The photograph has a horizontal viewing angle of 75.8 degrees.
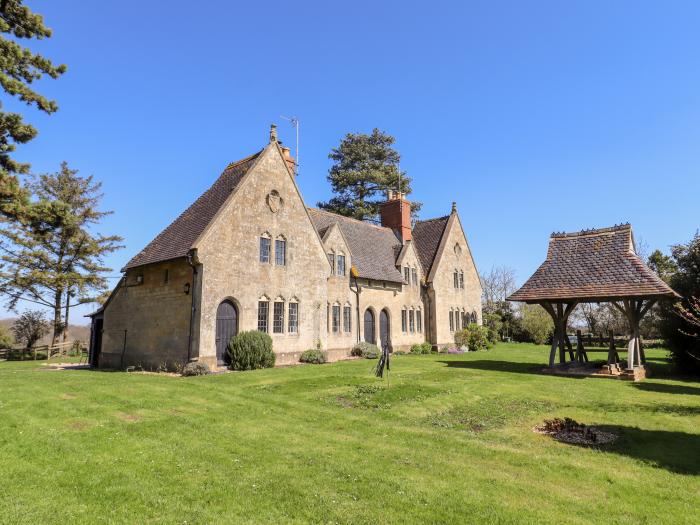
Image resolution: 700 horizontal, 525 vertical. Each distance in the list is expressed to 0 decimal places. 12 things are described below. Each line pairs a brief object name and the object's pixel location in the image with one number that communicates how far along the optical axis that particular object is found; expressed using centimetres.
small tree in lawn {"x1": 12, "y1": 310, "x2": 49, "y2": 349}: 4309
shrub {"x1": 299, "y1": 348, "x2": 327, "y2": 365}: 2508
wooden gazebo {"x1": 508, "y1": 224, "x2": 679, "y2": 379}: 1977
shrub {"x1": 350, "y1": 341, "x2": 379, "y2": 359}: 2906
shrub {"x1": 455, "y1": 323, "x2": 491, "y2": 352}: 3741
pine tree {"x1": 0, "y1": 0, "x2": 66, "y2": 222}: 1694
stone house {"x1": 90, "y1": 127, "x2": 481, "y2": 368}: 2205
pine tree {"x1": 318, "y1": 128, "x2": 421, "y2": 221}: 5853
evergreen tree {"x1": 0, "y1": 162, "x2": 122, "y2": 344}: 3947
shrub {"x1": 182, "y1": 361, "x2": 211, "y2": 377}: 2003
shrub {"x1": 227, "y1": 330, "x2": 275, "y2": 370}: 2159
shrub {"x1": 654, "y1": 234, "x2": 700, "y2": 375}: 2120
